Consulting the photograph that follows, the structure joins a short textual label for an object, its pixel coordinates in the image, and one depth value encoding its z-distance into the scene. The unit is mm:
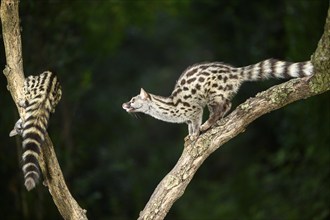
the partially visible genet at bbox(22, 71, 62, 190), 15094
